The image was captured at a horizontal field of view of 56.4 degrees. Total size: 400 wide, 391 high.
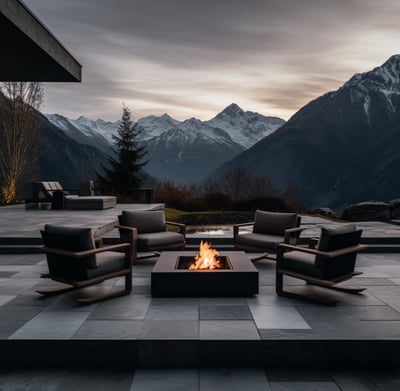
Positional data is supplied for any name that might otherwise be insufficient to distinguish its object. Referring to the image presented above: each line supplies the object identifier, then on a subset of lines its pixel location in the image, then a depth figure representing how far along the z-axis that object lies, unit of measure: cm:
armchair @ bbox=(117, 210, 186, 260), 579
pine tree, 2536
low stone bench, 1302
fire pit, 428
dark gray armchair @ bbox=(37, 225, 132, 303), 393
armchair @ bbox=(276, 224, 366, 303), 407
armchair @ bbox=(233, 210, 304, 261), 577
